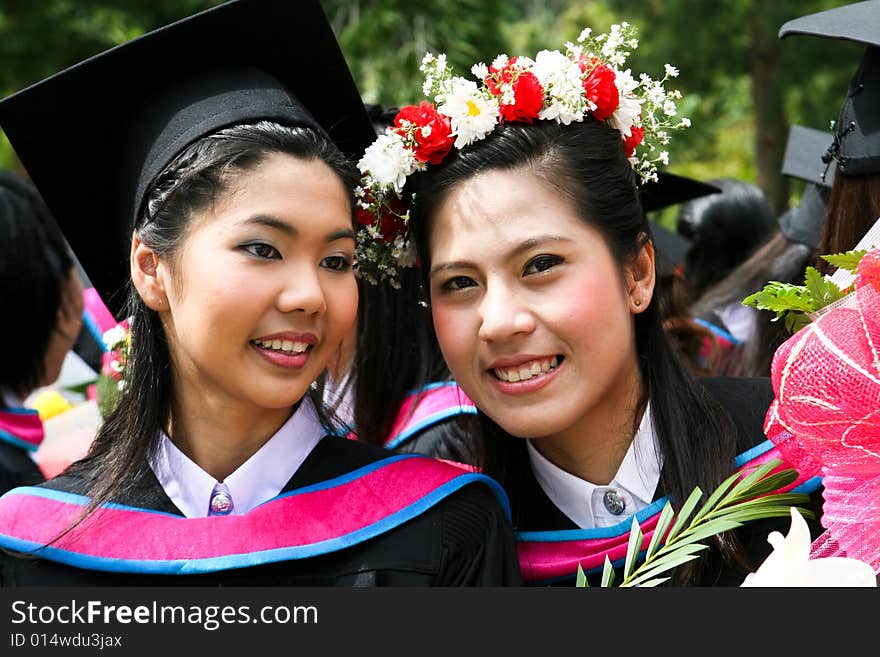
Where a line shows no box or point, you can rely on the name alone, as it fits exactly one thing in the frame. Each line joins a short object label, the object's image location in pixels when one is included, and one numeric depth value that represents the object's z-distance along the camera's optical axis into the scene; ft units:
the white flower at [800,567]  6.11
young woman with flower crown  8.13
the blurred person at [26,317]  12.00
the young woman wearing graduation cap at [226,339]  7.65
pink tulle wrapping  6.37
